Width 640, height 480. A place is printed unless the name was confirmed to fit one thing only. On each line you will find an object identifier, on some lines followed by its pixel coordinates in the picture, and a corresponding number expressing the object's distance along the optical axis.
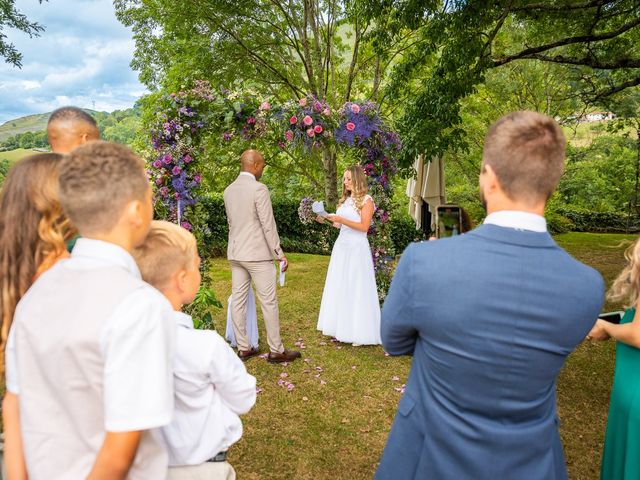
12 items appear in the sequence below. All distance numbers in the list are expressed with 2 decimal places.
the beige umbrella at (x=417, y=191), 7.95
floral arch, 5.11
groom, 5.33
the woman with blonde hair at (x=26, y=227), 1.65
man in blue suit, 1.49
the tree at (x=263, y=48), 12.79
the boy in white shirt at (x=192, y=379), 1.74
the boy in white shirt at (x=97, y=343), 1.22
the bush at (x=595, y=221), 19.99
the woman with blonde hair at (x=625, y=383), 2.24
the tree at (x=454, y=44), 7.33
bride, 6.14
